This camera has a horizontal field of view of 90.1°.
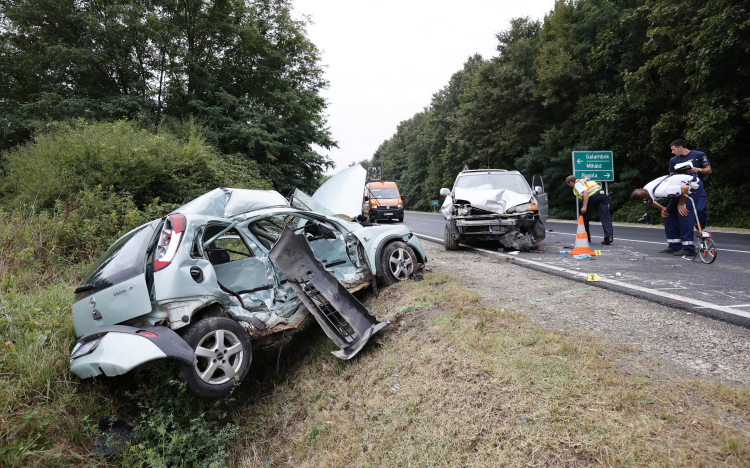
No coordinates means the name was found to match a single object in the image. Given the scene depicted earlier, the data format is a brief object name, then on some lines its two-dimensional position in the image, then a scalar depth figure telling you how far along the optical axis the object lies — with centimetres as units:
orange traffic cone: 713
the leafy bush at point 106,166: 740
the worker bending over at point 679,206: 654
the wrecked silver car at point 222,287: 303
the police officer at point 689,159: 667
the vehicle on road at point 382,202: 1852
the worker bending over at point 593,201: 815
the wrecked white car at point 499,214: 801
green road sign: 1520
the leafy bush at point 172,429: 297
